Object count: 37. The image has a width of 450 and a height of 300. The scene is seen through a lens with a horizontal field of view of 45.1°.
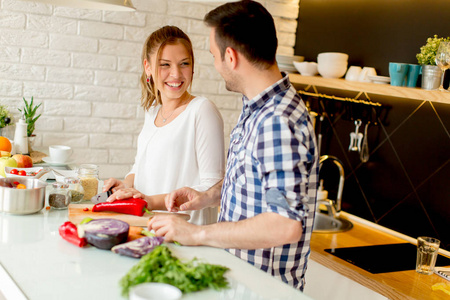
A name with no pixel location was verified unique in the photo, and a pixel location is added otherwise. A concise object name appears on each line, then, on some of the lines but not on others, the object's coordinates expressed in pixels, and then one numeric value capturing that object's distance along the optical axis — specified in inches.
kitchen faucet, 133.8
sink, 130.7
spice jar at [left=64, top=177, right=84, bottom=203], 76.2
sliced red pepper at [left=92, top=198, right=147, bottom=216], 70.7
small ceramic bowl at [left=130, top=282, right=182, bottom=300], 45.8
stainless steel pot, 67.9
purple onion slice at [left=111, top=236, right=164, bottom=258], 57.2
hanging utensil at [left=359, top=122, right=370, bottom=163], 131.8
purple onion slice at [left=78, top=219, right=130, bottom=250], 58.6
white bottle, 115.8
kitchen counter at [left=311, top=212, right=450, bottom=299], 94.3
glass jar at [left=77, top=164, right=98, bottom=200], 79.9
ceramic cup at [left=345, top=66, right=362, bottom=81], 129.6
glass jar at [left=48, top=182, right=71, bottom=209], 73.0
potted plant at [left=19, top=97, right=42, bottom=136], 121.6
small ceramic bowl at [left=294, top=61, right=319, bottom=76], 139.7
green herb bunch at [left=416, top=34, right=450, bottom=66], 110.2
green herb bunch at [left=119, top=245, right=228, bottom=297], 48.8
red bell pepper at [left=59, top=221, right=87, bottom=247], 59.6
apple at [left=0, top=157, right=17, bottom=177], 84.7
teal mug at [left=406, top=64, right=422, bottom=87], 113.7
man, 57.2
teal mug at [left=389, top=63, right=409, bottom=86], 114.2
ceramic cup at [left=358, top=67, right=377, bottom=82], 125.9
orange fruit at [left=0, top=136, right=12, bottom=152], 104.5
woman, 85.3
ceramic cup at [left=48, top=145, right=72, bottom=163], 110.1
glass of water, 99.0
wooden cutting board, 67.8
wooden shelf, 105.6
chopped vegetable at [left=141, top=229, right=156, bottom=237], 63.0
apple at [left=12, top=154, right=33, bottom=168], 91.6
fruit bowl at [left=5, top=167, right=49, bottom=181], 78.0
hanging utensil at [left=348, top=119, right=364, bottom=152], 132.8
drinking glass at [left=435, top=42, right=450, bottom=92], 103.2
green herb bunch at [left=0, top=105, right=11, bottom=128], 120.3
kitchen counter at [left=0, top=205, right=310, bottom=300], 49.1
